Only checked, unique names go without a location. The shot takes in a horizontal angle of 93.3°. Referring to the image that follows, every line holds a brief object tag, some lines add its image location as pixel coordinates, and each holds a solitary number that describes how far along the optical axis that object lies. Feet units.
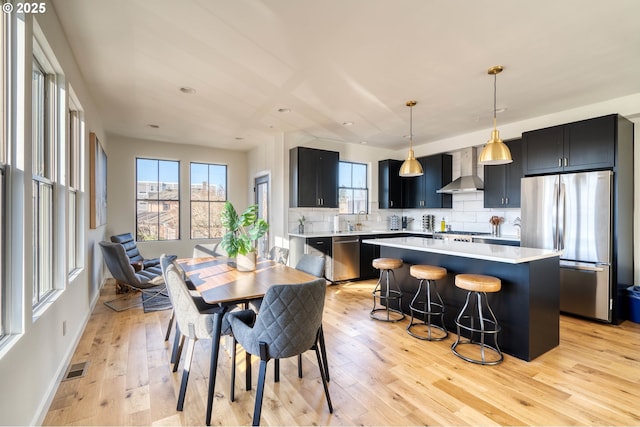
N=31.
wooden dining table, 6.24
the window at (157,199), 20.25
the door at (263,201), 20.21
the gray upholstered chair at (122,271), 12.86
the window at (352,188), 20.97
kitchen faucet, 21.21
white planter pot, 8.96
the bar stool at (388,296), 12.04
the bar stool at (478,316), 8.70
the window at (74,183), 9.84
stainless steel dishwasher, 17.89
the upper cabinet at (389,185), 21.38
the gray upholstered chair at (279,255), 11.31
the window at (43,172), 7.01
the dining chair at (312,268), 7.28
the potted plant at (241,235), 8.99
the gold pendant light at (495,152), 9.77
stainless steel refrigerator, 11.74
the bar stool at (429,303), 10.30
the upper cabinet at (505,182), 15.62
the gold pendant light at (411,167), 13.06
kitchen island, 8.84
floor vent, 7.77
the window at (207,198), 22.04
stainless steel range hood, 17.02
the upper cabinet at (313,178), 17.88
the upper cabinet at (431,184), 19.56
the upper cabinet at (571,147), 11.79
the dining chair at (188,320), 6.42
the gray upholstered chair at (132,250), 16.10
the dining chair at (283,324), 5.62
